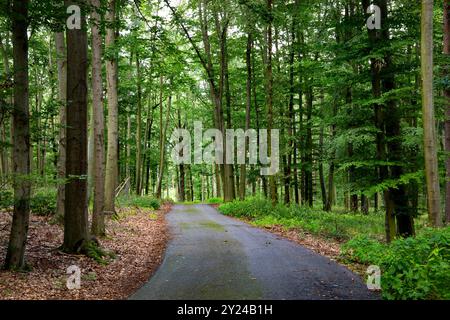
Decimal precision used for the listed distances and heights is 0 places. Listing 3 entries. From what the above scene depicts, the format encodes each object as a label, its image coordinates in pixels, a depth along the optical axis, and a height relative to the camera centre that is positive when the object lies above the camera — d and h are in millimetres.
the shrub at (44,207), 14477 -1136
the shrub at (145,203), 24109 -1860
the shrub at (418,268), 5898 -1613
